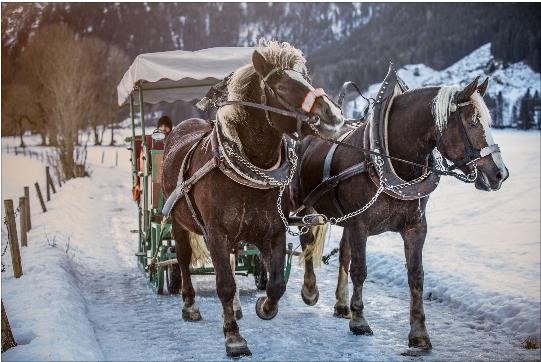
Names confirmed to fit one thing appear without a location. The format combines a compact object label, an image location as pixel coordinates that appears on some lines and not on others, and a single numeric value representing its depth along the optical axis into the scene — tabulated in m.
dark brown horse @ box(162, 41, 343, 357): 3.19
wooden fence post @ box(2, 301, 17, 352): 3.24
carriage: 4.88
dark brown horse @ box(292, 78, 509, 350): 3.64
